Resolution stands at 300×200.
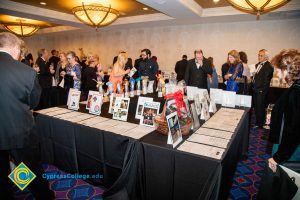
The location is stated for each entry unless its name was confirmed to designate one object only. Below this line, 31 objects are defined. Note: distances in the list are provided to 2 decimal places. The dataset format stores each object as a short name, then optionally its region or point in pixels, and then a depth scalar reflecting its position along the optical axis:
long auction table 1.37
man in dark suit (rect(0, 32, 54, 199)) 1.50
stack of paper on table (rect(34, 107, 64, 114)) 2.41
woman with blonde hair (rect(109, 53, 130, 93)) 3.36
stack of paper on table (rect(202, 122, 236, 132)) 1.88
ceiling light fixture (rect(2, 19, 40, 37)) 8.02
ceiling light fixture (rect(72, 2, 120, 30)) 4.37
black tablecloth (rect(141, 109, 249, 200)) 1.30
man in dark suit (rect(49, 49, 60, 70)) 5.96
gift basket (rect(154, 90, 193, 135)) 1.67
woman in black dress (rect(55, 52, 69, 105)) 4.21
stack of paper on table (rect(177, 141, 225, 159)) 1.38
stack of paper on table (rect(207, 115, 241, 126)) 2.05
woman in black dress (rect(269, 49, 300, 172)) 1.31
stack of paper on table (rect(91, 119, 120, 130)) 1.91
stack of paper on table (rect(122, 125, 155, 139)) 1.71
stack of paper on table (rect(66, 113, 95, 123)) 2.11
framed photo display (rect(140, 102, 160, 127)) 1.94
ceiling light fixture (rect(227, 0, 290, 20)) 2.57
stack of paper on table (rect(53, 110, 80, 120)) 2.21
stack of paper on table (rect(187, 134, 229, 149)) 1.55
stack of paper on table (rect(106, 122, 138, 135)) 1.81
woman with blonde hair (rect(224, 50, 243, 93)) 4.02
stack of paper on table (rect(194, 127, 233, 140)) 1.71
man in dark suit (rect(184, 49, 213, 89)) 3.79
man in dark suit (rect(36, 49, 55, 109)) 4.78
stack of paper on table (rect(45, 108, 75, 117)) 2.32
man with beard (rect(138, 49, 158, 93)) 4.97
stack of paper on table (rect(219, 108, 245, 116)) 2.48
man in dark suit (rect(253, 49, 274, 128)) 4.21
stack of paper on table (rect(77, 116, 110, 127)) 2.02
